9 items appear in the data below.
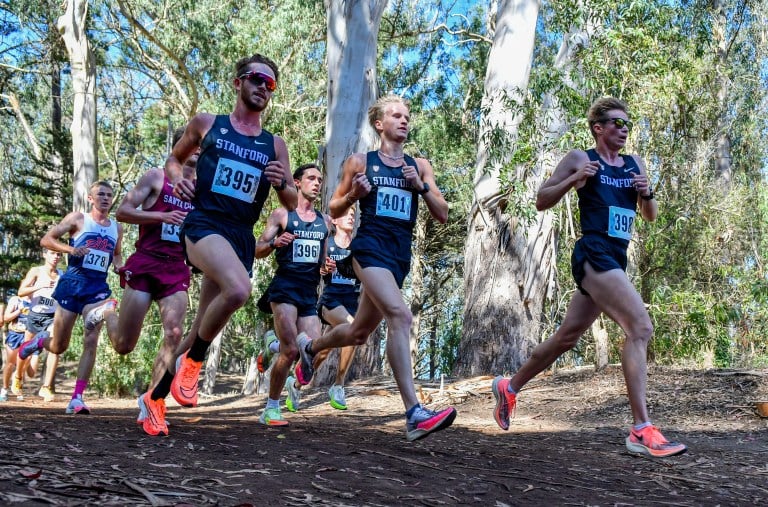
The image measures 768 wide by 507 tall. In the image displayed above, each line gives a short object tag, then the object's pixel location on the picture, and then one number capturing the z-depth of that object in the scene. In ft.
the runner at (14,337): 37.29
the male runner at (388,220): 16.29
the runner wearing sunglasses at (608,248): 16.51
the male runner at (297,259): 23.31
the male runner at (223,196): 15.90
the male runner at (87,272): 24.32
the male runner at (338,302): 28.35
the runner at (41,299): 37.60
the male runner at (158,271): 20.51
